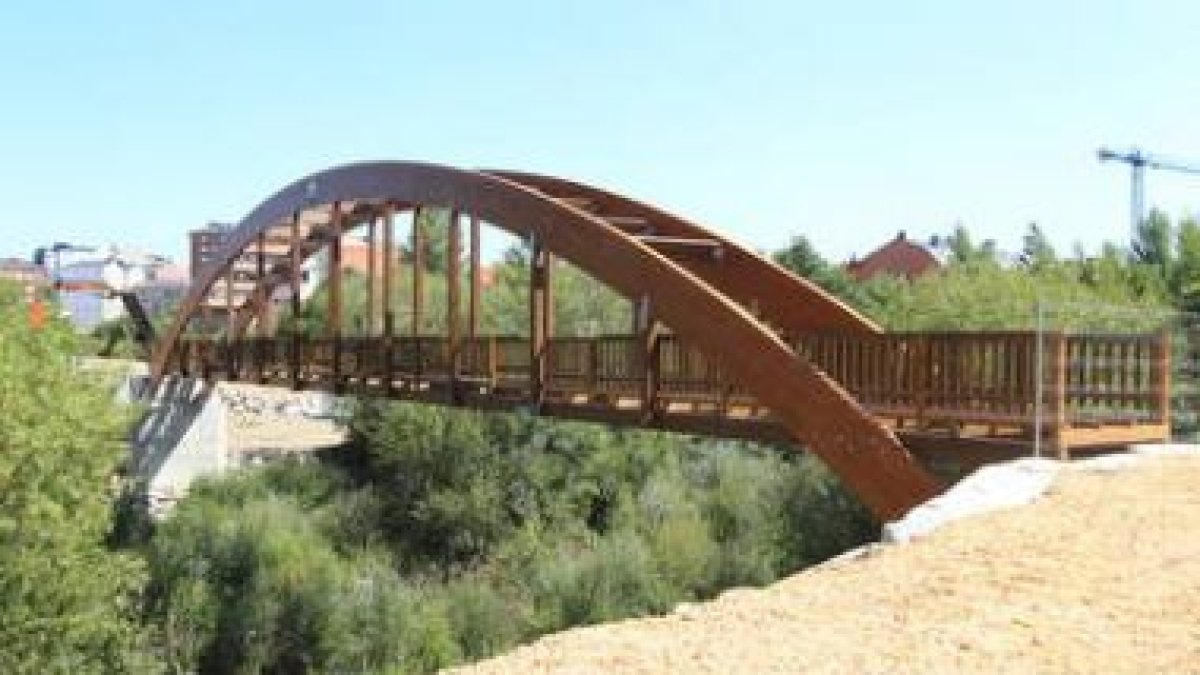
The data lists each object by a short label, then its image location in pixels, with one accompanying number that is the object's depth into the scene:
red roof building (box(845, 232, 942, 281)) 89.93
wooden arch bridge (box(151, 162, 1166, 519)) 14.84
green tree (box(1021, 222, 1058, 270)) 49.39
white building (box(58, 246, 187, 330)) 81.44
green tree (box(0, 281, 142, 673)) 17.92
